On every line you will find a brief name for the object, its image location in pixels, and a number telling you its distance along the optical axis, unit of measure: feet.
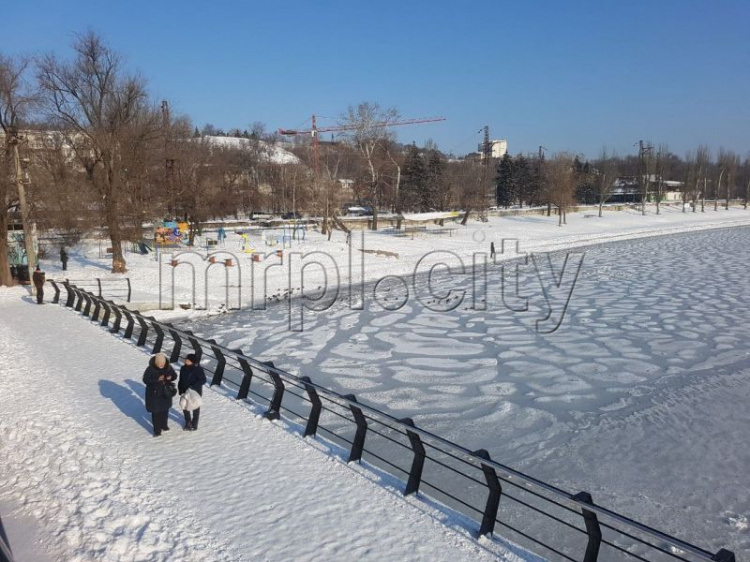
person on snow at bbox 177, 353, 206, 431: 28.87
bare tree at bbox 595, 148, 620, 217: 282.77
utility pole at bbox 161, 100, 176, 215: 131.85
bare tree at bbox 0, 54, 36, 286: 78.12
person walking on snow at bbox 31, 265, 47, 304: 68.90
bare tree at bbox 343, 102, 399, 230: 189.47
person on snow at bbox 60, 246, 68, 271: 99.71
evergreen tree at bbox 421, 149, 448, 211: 239.09
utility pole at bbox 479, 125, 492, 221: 224.27
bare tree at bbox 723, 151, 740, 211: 385.50
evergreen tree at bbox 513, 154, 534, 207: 306.35
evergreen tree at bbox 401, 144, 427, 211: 234.58
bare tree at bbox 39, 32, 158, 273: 94.89
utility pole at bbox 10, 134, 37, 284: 74.33
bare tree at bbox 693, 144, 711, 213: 358.43
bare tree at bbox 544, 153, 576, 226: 231.09
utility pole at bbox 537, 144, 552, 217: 262.59
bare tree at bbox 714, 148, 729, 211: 387.14
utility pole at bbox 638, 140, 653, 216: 313.16
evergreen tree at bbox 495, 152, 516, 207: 303.27
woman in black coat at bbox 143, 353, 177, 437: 27.63
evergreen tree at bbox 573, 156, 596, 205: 334.52
